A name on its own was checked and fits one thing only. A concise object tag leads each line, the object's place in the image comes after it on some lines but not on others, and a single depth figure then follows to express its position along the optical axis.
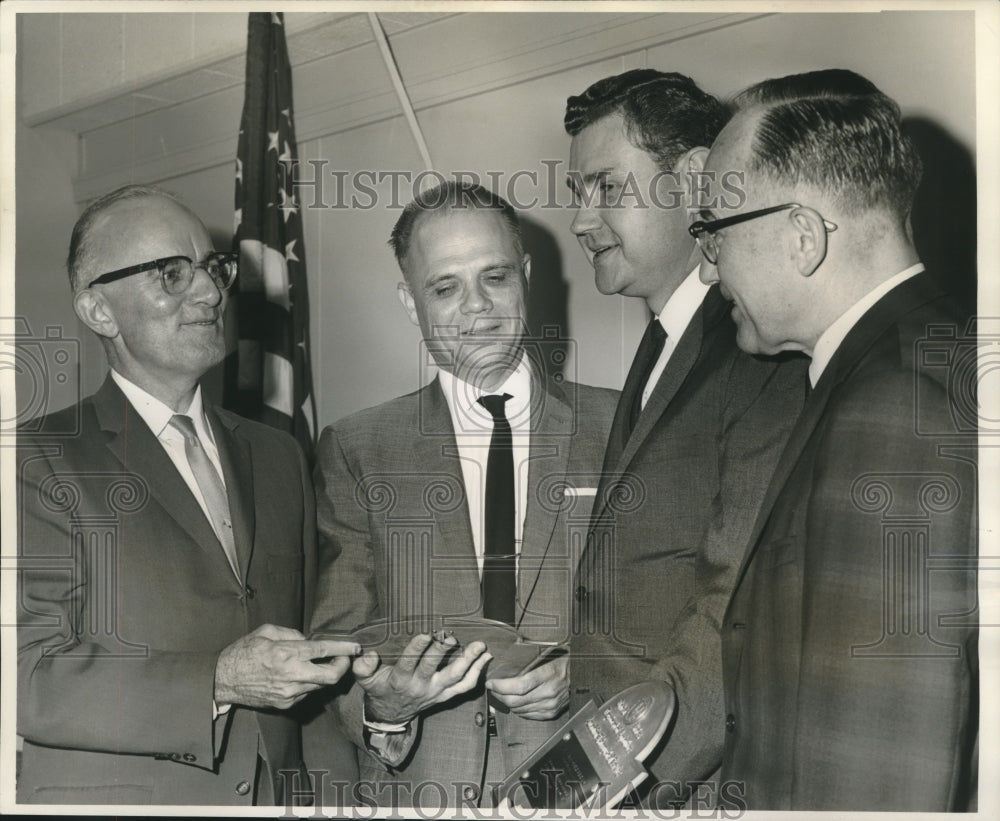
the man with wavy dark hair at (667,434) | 2.75
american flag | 2.98
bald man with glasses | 2.88
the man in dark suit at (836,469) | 2.67
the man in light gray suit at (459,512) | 2.84
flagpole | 2.96
